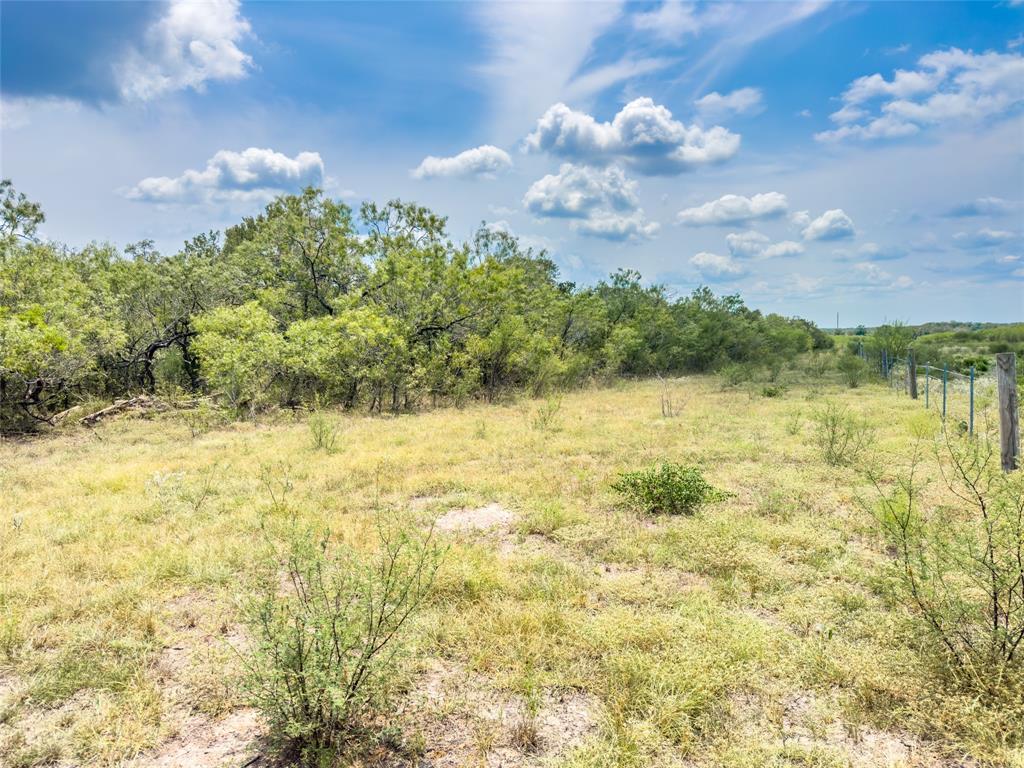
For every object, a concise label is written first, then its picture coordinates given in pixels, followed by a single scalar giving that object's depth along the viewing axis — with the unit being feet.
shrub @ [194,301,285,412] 47.49
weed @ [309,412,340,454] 34.65
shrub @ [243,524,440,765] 9.15
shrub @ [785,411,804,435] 37.11
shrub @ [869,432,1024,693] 10.43
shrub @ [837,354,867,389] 69.45
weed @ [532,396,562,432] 40.79
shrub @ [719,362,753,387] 75.20
